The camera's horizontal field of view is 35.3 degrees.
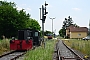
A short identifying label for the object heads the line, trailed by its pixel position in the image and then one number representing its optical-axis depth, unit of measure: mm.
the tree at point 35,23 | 58324
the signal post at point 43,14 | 15614
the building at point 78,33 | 76185
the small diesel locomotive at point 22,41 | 15315
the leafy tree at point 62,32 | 97225
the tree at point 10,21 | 26785
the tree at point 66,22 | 108224
